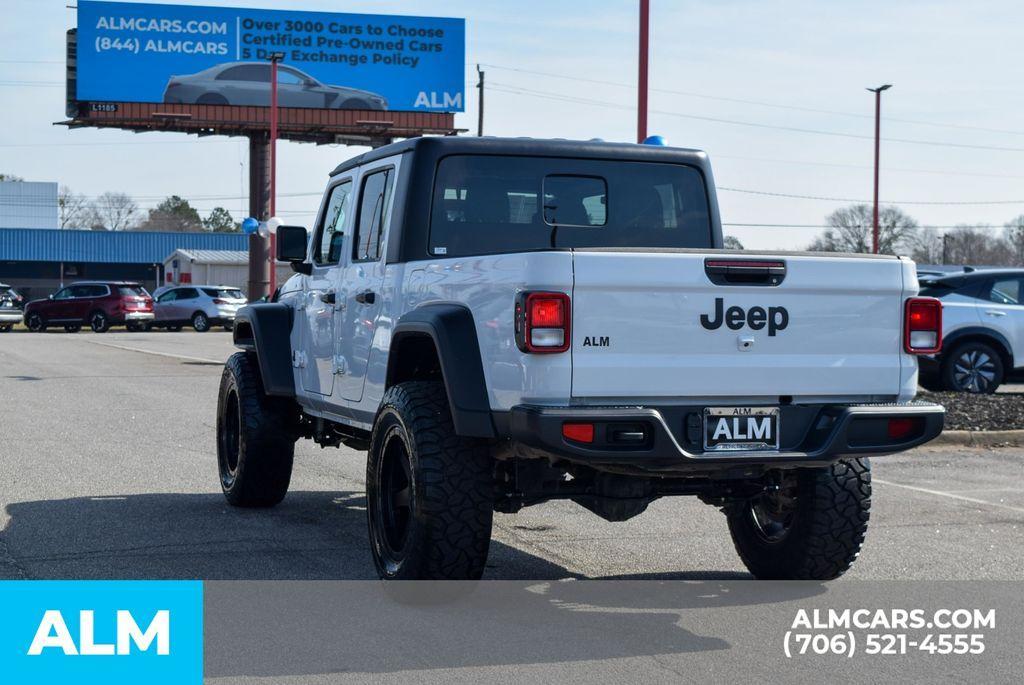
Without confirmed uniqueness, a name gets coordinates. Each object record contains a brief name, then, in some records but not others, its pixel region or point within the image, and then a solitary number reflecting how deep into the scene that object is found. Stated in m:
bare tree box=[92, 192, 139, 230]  136.88
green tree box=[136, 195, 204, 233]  156.12
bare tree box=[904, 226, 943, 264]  98.29
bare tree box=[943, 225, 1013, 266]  103.12
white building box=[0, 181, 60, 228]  110.25
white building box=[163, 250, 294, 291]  72.12
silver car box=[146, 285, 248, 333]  46.41
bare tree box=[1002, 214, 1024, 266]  106.94
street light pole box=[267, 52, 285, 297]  35.72
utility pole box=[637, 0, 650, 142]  16.88
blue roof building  81.06
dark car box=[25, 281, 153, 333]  45.41
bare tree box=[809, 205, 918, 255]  84.12
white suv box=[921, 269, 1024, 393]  17.38
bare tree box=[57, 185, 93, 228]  129.12
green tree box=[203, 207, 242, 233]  156.09
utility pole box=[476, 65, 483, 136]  54.16
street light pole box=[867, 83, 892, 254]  38.31
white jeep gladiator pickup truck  5.60
